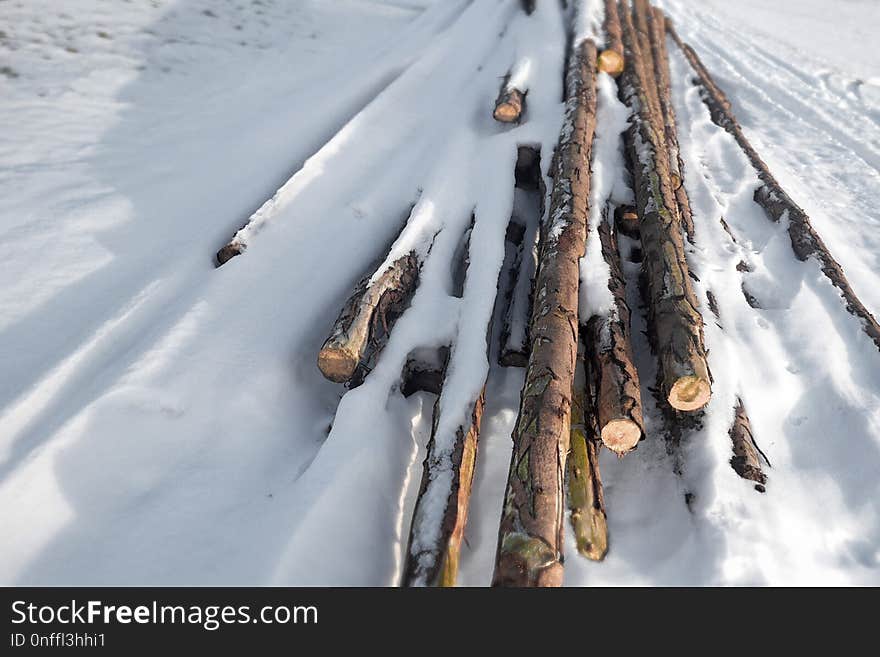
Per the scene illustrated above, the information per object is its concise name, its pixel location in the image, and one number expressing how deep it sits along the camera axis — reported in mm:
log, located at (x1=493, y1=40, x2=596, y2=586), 2043
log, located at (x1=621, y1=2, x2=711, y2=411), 2627
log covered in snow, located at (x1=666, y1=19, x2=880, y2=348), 3506
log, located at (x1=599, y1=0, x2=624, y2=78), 5852
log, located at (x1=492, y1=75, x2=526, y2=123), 4918
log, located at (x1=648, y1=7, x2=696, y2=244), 4371
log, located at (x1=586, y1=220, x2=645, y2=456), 2500
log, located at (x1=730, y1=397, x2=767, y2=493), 2617
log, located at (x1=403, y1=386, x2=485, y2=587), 2105
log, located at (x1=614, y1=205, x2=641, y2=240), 4102
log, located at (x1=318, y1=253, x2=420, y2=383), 2895
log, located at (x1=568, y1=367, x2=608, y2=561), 2418
